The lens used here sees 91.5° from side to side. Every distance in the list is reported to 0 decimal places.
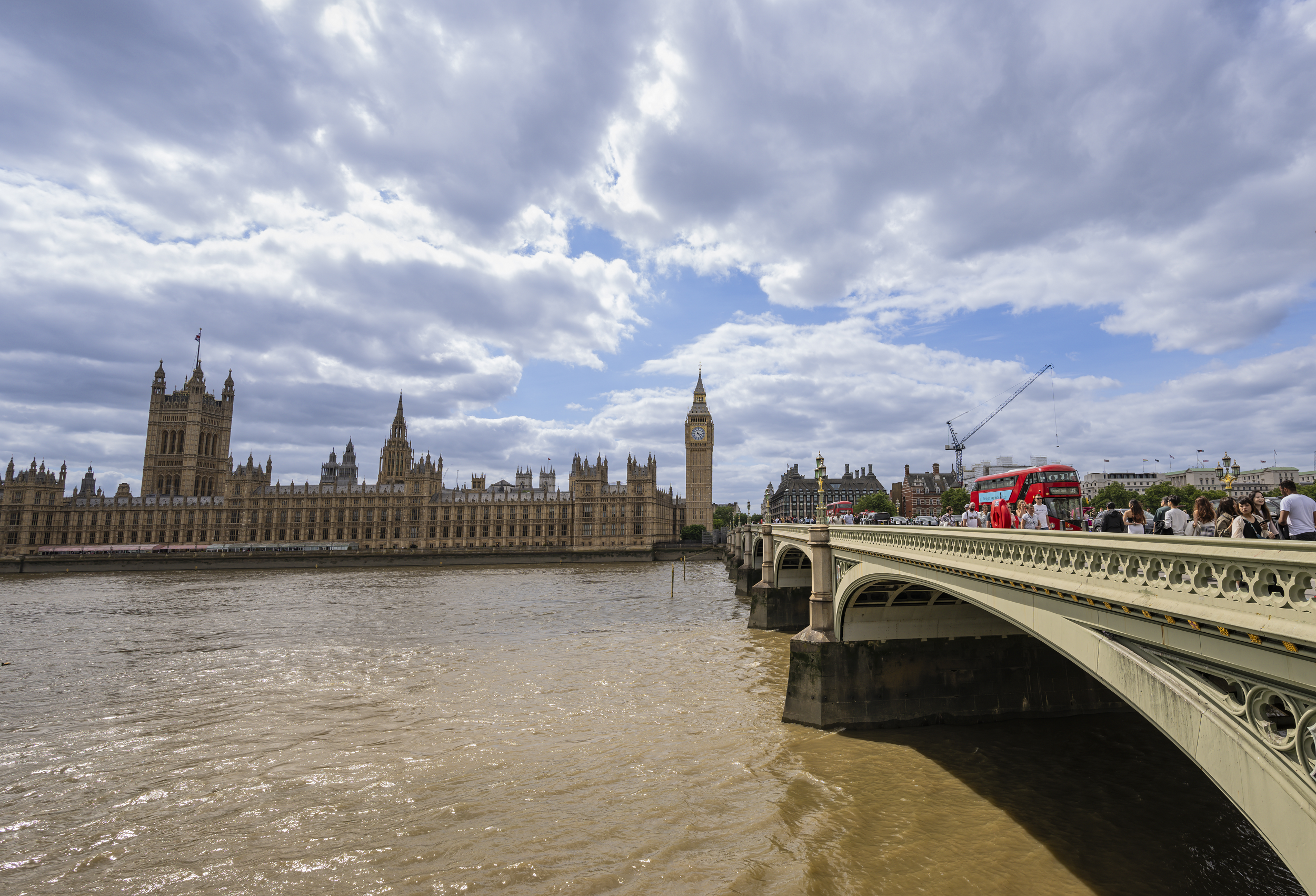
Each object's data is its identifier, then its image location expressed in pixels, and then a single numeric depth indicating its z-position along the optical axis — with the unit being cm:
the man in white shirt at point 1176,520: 1054
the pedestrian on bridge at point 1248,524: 770
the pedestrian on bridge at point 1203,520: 910
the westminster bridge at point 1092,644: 516
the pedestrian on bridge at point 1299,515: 758
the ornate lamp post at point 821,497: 2125
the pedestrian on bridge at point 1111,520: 1149
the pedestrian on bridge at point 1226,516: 923
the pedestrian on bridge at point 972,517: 1880
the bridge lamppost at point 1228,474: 1264
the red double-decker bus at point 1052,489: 2692
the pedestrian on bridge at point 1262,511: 902
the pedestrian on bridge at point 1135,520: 1096
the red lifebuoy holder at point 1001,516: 1453
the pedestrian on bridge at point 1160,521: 1088
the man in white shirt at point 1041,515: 1541
